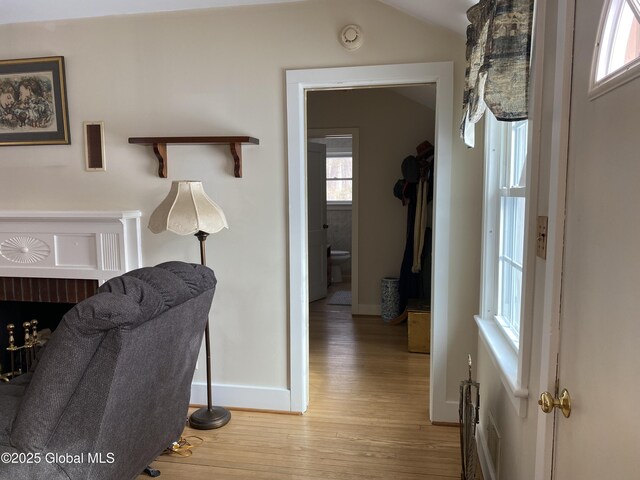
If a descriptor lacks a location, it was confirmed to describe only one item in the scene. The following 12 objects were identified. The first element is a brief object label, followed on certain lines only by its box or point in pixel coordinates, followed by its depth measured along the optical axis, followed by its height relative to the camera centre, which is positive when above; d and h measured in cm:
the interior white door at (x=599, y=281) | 78 -17
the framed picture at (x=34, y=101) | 286 +57
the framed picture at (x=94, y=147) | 287 +29
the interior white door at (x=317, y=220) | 534 -31
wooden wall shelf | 263 +29
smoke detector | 254 +85
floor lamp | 242 -10
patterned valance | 140 +40
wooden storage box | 380 -110
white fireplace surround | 275 -30
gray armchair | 146 -63
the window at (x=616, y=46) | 79 +27
